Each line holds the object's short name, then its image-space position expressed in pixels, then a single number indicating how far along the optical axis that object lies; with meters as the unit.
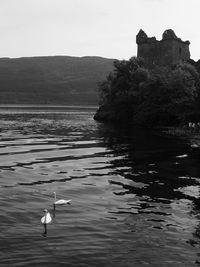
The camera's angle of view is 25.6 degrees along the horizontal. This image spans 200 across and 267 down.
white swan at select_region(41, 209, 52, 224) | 18.53
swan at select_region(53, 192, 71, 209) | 22.24
